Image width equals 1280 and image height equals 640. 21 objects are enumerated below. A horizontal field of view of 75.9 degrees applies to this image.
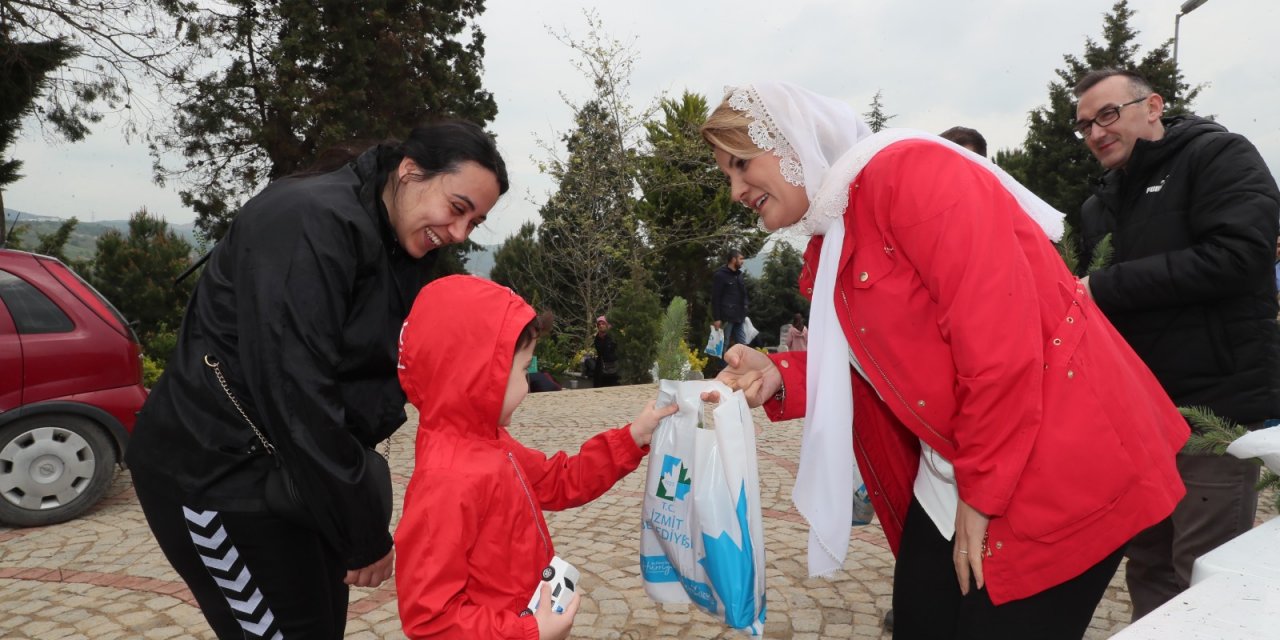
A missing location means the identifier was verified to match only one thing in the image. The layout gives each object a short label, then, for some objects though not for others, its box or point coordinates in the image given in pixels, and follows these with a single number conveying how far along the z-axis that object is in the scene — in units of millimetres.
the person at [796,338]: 18047
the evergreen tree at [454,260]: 17688
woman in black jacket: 1800
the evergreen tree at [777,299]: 27562
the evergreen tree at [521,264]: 20766
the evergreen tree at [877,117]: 31703
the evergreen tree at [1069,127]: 24573
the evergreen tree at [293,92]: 15492
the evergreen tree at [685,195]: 19266
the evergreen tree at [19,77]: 10242
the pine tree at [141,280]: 12344
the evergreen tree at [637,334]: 14883
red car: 5445
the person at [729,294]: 14664
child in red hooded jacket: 1905
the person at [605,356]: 14727
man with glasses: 2748
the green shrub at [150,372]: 10375
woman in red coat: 1699
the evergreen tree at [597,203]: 18453
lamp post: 9328
